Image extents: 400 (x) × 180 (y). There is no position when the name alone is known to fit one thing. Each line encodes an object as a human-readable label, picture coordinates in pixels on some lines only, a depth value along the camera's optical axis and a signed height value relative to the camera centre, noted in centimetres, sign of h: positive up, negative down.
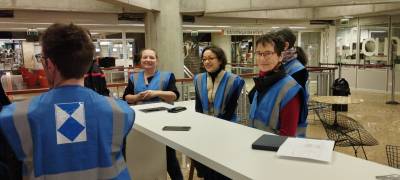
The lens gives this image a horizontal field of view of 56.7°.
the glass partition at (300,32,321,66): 1487 +57
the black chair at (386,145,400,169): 290 -83
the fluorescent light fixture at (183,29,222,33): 1423 +120
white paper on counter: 153 -39
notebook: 170 -39
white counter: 139 -42
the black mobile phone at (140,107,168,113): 290 -37
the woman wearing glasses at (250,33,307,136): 212 -22
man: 127 -20
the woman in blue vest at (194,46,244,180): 289 -22
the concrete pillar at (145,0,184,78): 742 +57
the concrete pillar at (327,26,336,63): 1340 +52
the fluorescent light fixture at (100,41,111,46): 1648 +90
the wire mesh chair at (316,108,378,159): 382 -81
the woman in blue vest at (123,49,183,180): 329 -24
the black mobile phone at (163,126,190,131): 222 -40
